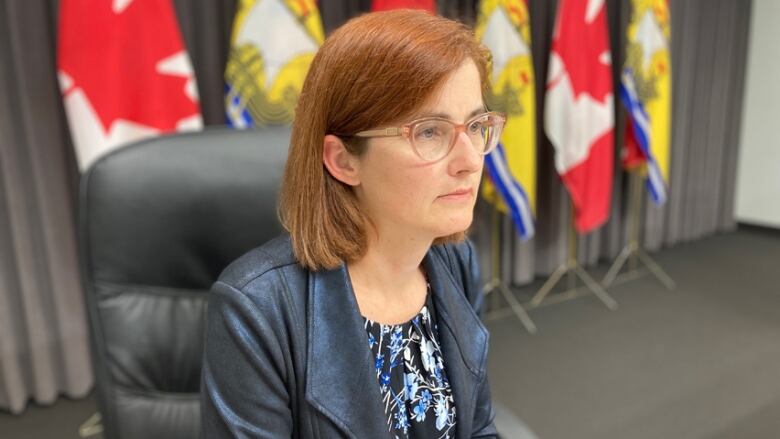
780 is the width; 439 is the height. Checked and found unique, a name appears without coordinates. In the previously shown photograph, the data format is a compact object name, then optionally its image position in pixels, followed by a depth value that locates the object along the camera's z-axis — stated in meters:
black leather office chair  1.02
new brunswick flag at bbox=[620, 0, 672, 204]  3.24
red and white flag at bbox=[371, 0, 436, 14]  2.57
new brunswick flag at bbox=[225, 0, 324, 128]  2.30
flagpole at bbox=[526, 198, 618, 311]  3.53
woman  0.84
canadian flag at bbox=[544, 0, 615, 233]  3.05
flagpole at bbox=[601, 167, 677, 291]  3.85
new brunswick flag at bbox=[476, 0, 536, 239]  2.85
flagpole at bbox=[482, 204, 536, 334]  3.33
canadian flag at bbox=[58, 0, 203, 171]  1.99
